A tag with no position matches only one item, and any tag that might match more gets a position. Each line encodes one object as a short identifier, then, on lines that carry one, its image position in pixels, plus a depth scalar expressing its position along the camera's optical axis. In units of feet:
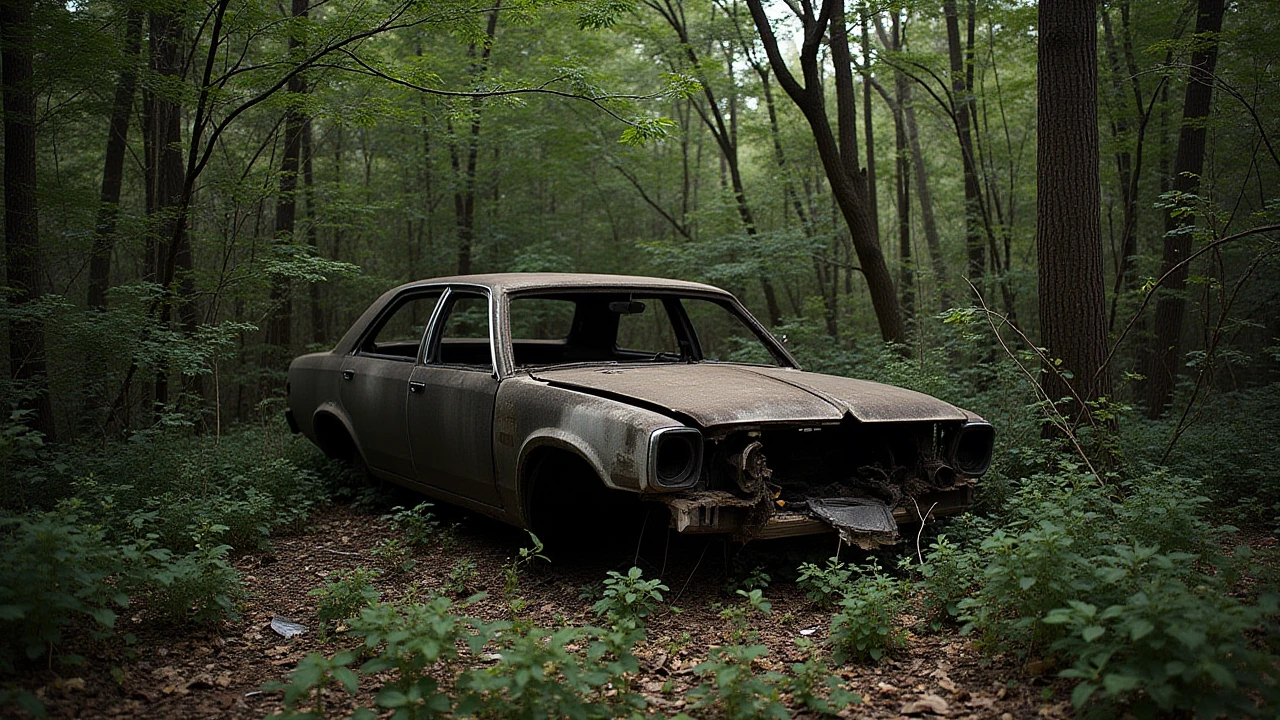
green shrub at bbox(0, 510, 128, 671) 9.50
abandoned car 13.11
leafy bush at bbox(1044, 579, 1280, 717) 7.82
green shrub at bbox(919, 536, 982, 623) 12.52
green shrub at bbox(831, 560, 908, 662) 11.37
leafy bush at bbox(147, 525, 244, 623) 12.35
